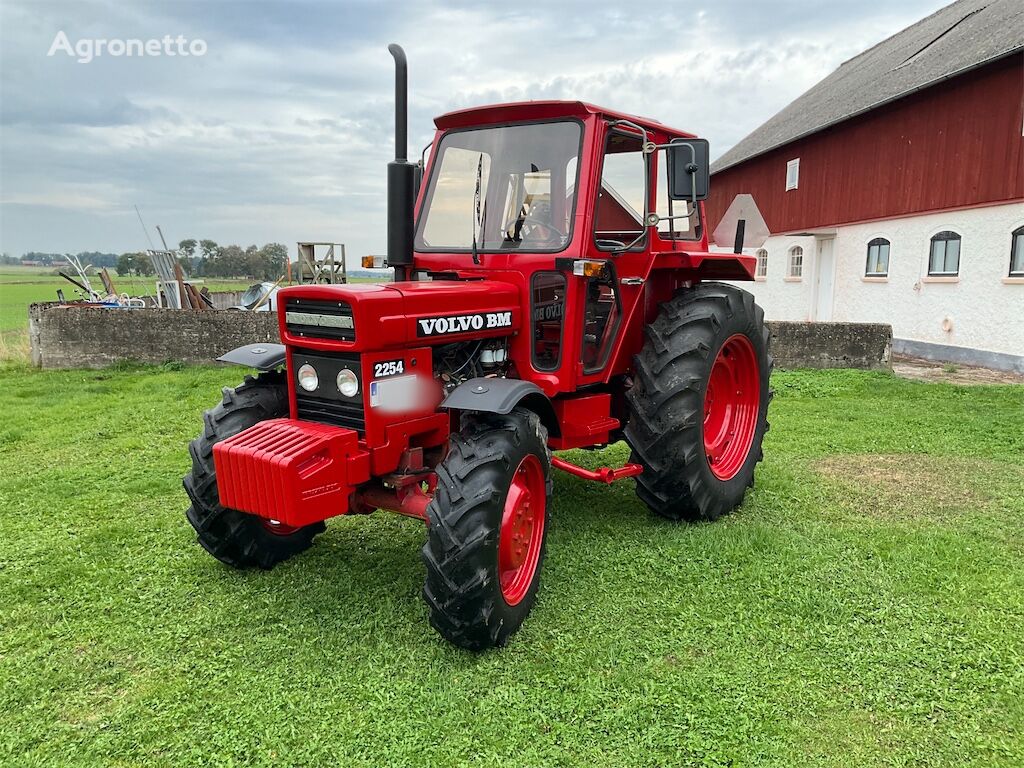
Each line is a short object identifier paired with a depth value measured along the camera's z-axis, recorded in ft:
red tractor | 10.28
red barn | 37.47
